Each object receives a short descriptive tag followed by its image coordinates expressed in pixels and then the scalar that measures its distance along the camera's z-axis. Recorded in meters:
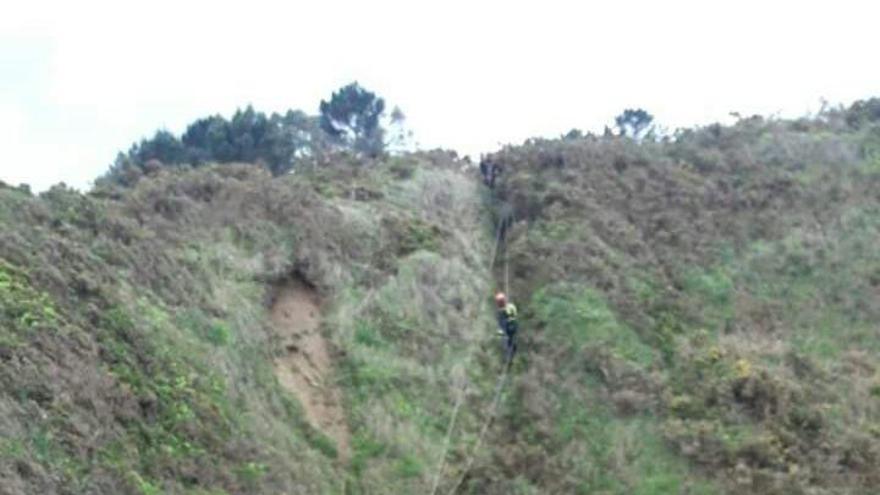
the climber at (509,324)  22.48
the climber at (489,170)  28.62
